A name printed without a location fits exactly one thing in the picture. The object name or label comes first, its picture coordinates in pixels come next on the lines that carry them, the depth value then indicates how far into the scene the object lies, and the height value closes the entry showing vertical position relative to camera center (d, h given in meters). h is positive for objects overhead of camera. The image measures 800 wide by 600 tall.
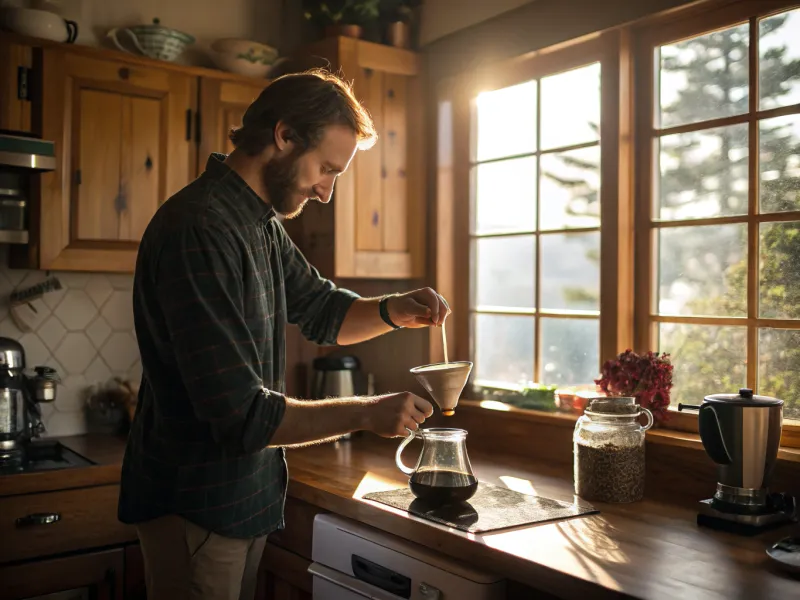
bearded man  1.52 -0.12
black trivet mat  1.75 -0.46
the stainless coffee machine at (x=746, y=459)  1.73 -0.33
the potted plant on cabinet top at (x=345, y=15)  2.87 +1.01
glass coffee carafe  1.83 -0.37
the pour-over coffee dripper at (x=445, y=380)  1.80 -0.17
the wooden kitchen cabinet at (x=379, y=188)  2.78 +0.39
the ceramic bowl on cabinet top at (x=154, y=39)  2.78 +0.88
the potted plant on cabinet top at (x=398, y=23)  2.93 +1.00
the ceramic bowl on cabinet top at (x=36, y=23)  2.54 +0.85
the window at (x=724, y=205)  2.05 +0.27
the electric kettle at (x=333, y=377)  2.96 -0.27
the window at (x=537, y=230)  2.53 +0.24
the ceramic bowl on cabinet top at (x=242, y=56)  2.94 +0.88
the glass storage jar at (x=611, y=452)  1.93 -0.35
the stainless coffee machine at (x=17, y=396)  2.53 -0.31
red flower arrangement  2.10 -0.19
